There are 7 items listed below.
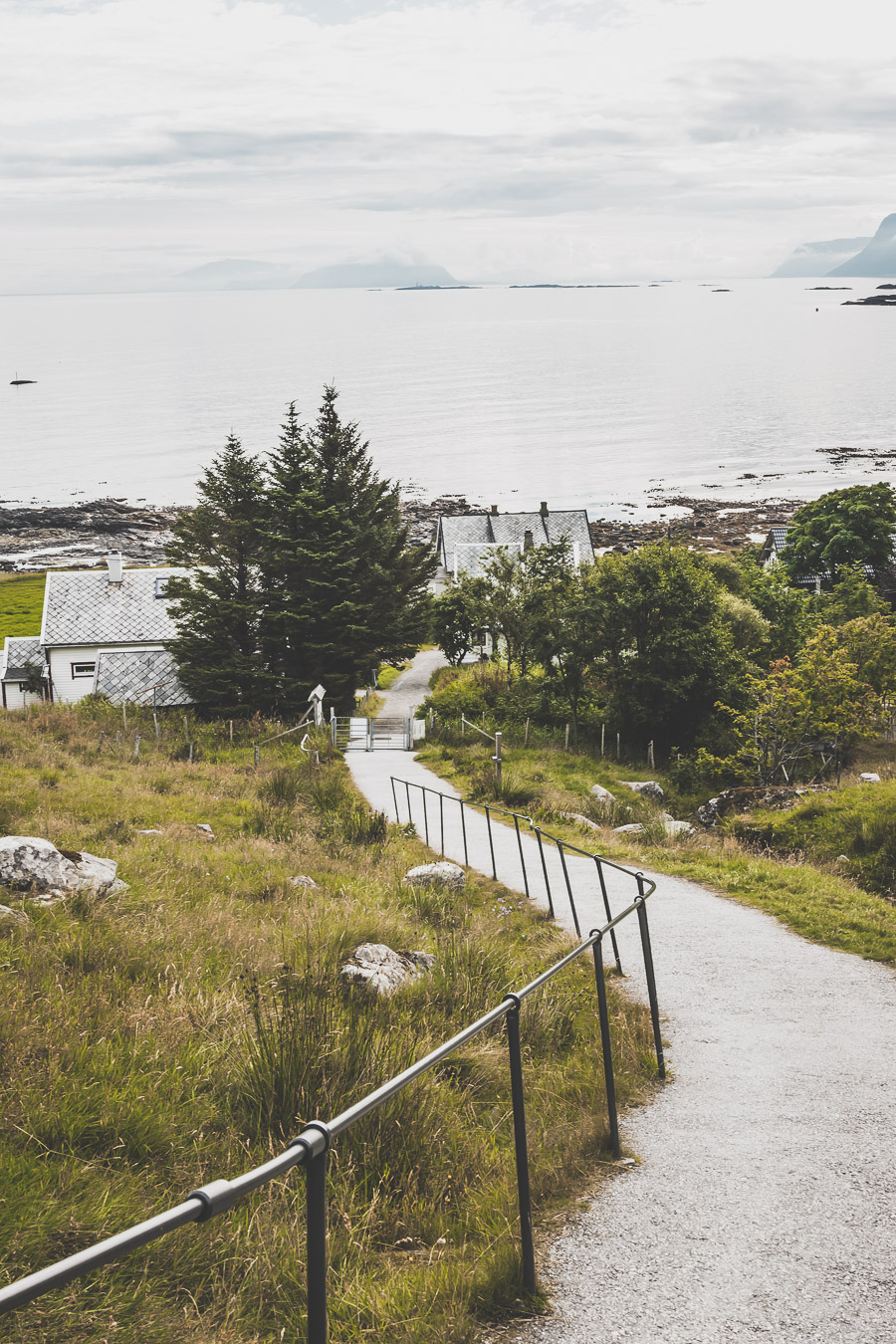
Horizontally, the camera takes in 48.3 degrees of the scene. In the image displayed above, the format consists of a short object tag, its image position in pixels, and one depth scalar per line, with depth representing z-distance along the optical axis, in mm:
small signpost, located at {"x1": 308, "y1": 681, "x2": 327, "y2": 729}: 35522
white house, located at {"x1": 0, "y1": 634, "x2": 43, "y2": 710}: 47625
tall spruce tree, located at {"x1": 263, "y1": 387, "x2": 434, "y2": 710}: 38594
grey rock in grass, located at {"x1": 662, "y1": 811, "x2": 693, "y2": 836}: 18047
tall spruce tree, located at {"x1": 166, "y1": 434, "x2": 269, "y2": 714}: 38438
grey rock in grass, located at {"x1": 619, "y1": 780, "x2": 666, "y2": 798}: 27078
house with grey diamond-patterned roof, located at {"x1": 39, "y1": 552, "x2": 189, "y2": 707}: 44500
